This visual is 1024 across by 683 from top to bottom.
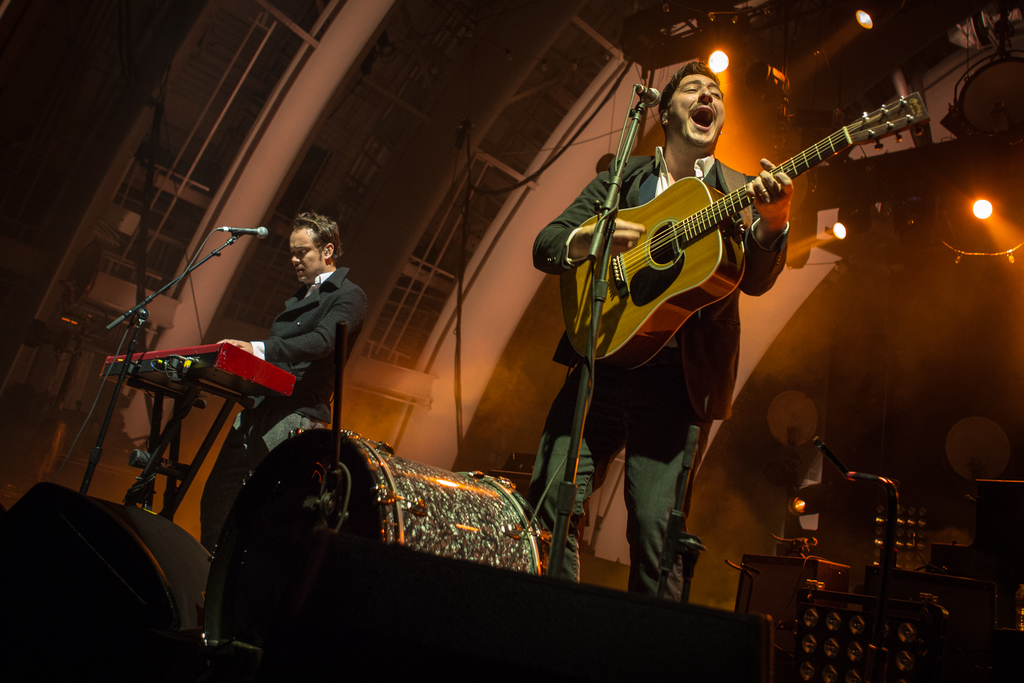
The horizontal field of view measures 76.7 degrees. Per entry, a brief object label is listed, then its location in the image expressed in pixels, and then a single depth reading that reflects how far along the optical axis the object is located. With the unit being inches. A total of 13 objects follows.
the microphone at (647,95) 85.6
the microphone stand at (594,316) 66.1
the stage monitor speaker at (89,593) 67.2
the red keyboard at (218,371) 110.7
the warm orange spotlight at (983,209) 261.0
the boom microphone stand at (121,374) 118.4
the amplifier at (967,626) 161.8
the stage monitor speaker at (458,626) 38.5
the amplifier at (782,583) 231.0
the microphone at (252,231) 135.5
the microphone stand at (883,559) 108.2
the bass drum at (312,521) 67.7
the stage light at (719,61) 230.8
